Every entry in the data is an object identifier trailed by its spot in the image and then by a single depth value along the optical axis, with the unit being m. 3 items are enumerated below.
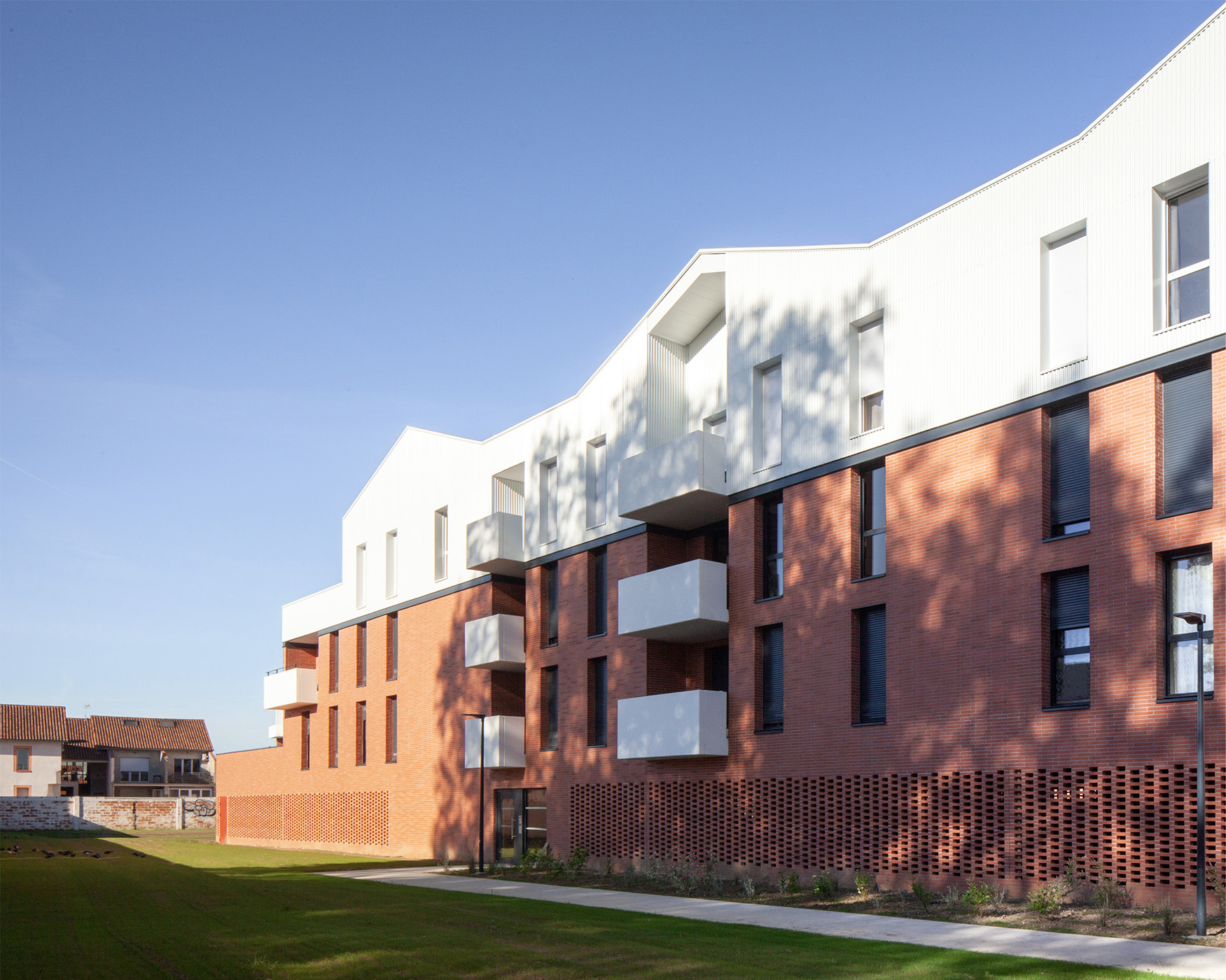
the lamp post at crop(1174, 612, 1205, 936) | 14.06
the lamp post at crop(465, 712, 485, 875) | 27.76
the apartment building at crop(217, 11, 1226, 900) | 17.06
